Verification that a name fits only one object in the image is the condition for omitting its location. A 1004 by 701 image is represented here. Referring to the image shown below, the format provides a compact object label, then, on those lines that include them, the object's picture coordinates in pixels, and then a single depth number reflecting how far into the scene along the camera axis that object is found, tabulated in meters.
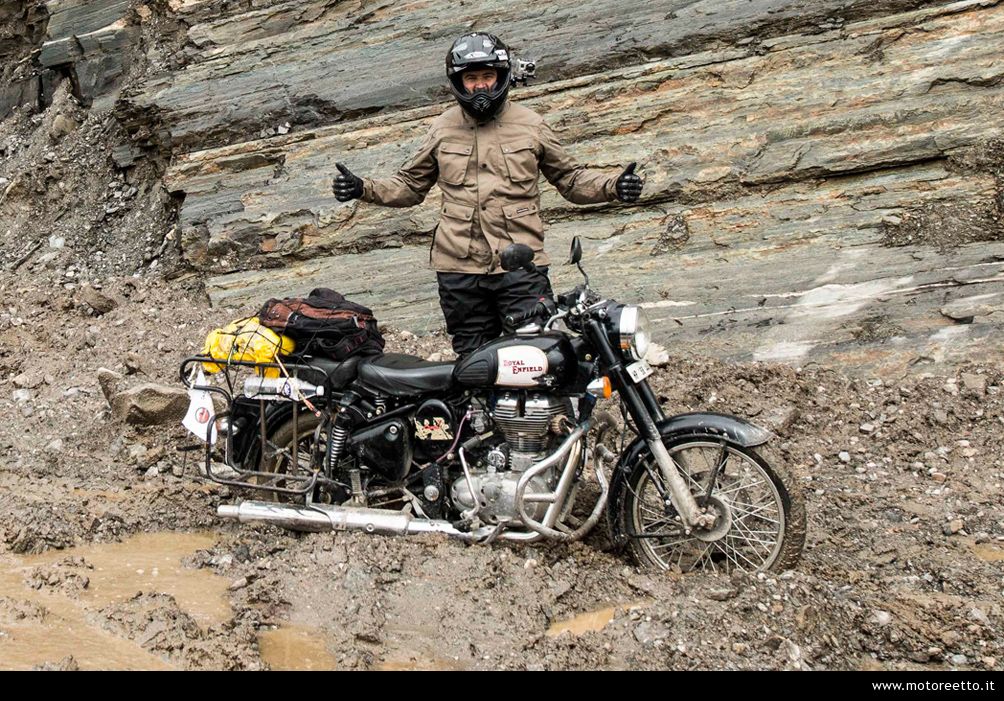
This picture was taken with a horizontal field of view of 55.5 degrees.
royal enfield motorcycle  4.33
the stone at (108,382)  6.69
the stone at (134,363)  7.36
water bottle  4.94
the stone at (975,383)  6.18
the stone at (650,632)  3.84
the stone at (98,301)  8.52
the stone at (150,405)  6.50
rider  5.20
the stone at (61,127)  10.16
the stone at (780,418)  6.16
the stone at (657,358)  6.87
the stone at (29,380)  7.37
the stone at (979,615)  3.97
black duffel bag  4.87
